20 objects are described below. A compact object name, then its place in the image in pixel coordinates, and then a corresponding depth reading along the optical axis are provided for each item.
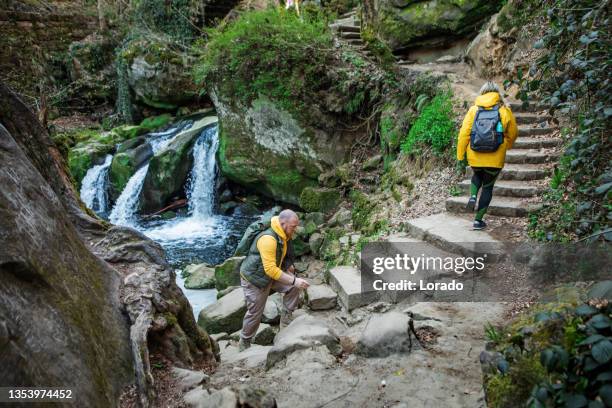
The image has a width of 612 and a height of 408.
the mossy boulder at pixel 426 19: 10.55
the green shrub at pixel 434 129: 8.21
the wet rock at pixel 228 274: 8.77
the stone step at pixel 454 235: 5.18
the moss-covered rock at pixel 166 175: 13.48
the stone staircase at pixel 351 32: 11.57
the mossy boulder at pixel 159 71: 16.64
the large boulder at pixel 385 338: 3.73
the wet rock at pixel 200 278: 9.29
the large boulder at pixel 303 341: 4.04
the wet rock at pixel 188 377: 3.62
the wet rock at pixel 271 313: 6.58
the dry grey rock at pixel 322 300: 6.29
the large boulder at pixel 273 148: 11.98
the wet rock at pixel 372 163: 10.80
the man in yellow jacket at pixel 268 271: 4.88
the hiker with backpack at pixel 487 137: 5.17
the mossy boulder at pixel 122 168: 14.27
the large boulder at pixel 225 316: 6.88
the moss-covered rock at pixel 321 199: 10.85
